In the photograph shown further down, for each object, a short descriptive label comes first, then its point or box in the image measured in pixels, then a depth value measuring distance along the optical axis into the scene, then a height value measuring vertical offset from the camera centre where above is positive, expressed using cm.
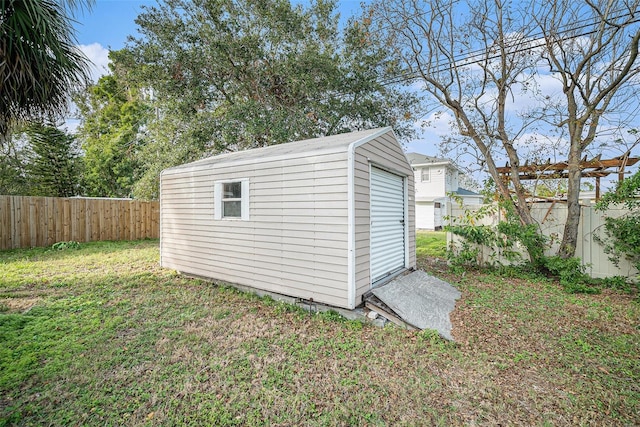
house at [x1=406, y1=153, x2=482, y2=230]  1755 +100
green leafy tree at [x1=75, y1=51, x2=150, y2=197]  1752 +438
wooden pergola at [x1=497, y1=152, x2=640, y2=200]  609 +90
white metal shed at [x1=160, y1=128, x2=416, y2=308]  405 -16
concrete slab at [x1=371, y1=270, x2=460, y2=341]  385 -144
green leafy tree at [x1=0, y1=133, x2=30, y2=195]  1606 +176
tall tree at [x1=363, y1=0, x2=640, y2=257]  580 +322
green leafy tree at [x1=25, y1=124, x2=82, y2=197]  1600 +250
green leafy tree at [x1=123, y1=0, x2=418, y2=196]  878 +422
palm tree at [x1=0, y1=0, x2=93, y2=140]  276 +155
